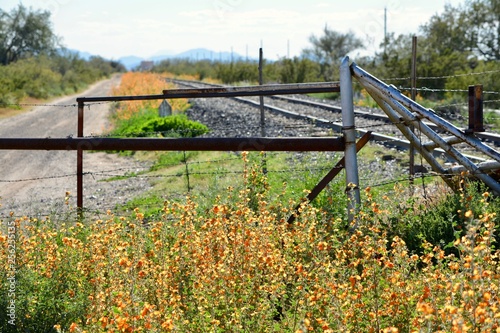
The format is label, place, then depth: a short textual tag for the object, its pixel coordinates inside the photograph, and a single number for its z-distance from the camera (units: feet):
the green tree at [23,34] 267.59
